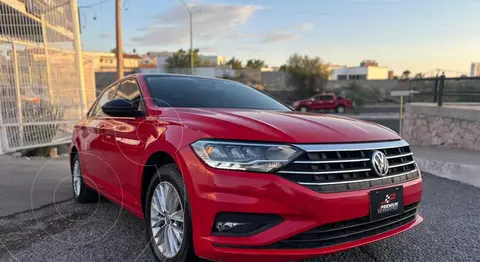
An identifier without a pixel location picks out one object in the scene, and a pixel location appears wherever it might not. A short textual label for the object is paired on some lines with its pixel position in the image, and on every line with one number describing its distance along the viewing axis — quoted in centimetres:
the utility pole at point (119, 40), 1495
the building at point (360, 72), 7143
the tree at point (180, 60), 6077
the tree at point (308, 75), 4581
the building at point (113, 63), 5011
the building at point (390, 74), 8175
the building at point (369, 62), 9609
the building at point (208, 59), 7181
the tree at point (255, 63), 8221
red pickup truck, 3212
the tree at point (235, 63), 7606
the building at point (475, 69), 2010
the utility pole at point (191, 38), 3103
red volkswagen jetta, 227
